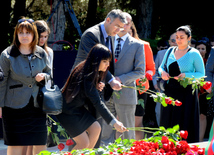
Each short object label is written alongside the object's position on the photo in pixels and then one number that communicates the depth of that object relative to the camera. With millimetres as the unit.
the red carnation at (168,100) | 7695
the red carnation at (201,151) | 6125
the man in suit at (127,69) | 10562
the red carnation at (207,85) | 8727
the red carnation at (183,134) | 6617
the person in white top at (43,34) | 10328
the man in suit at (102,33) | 9531
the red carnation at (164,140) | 6392
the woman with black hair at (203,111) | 13602
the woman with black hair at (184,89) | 10945
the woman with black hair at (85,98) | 8367
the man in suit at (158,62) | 13867
